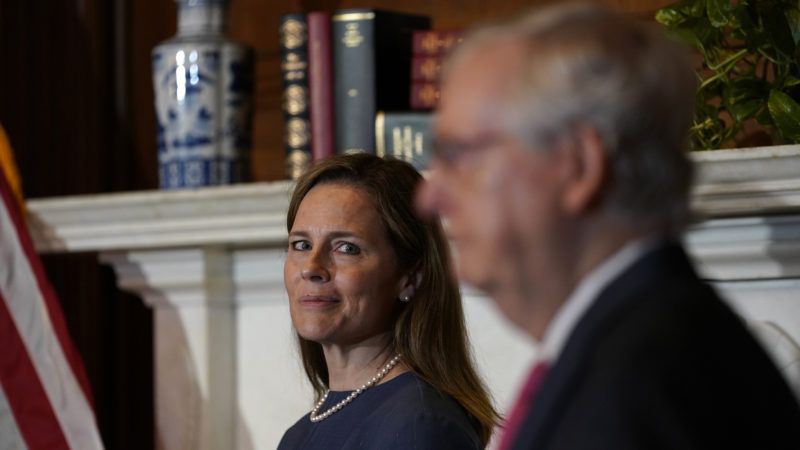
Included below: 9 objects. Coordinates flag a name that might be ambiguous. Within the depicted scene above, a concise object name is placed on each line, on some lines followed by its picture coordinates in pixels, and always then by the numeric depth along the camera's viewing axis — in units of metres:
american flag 5.39
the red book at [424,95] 5.18
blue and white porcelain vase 5.50
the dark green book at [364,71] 5.30
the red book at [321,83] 5.37
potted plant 4.46
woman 4.03
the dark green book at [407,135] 5.10
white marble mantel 5.37
